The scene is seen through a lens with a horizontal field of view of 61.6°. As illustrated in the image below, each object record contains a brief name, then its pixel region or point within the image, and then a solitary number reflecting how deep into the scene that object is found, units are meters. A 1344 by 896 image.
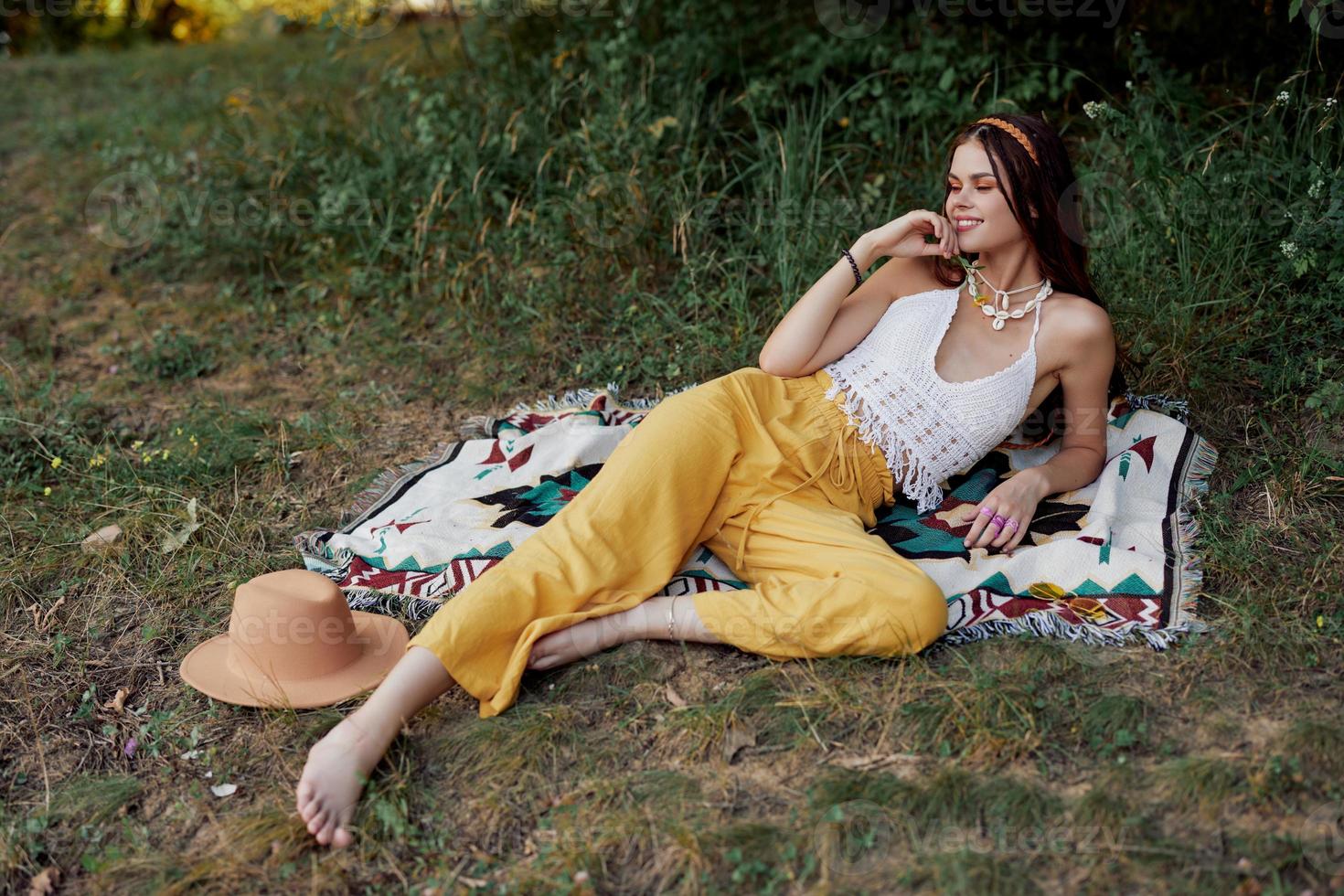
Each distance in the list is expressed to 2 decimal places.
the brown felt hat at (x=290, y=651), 2.50
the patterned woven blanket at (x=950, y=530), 2.68
